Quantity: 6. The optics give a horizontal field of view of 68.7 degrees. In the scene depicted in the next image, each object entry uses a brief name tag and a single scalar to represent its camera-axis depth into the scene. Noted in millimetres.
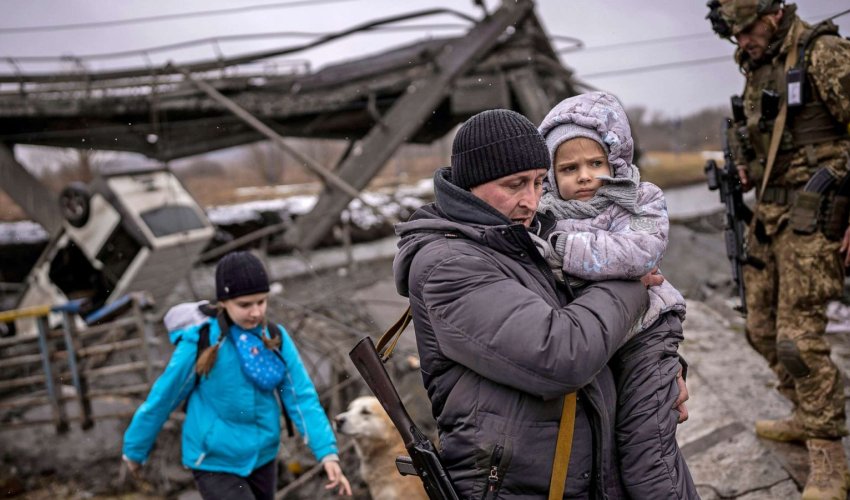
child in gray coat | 1608
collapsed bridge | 8328
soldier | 3018
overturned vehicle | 10375
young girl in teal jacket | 2926
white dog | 3838
